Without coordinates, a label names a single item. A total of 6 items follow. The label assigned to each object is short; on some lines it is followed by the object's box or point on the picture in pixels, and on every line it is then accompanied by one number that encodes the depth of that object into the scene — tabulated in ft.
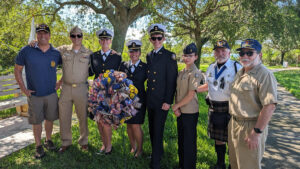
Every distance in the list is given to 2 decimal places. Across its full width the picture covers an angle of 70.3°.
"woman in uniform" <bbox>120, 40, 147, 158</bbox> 12.12
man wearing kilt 10.64
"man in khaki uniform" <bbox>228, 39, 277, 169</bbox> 7.38
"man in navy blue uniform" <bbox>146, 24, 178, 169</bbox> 11.31
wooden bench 18.35
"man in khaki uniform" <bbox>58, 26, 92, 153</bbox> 13.38
